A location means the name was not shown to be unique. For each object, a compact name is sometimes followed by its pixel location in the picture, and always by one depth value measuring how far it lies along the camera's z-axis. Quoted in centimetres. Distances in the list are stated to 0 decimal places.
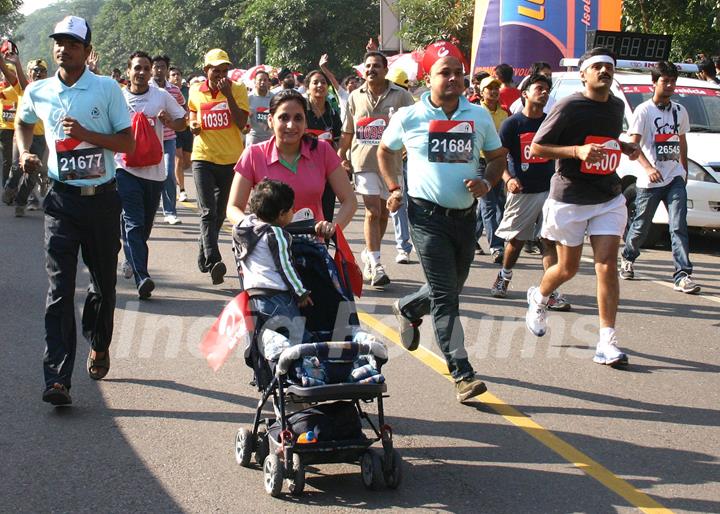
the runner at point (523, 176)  1037
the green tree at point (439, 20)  3073
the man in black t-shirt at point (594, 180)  778
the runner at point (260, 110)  1497
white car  1304
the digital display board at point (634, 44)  1491
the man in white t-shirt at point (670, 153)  1089
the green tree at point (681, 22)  2192
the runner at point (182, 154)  1872
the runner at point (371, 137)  1087
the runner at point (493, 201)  1270
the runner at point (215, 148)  1079
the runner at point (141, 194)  980
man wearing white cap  655
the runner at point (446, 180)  698
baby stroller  511
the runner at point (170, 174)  1547
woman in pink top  637
